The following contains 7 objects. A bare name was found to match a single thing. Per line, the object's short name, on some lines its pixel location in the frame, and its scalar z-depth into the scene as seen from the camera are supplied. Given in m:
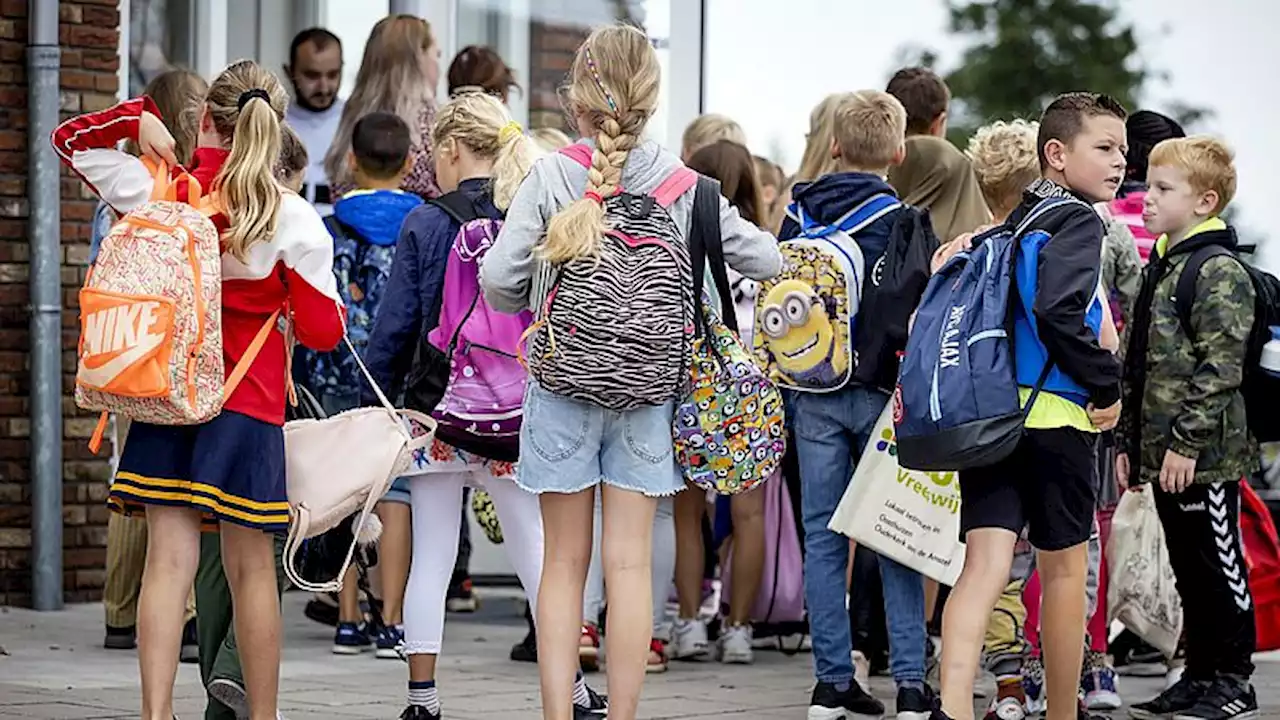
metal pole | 17.28
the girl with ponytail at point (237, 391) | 10.76
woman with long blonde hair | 16.71
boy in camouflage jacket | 13.27
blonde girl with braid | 10.73
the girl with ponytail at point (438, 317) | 12.83
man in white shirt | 18.13
